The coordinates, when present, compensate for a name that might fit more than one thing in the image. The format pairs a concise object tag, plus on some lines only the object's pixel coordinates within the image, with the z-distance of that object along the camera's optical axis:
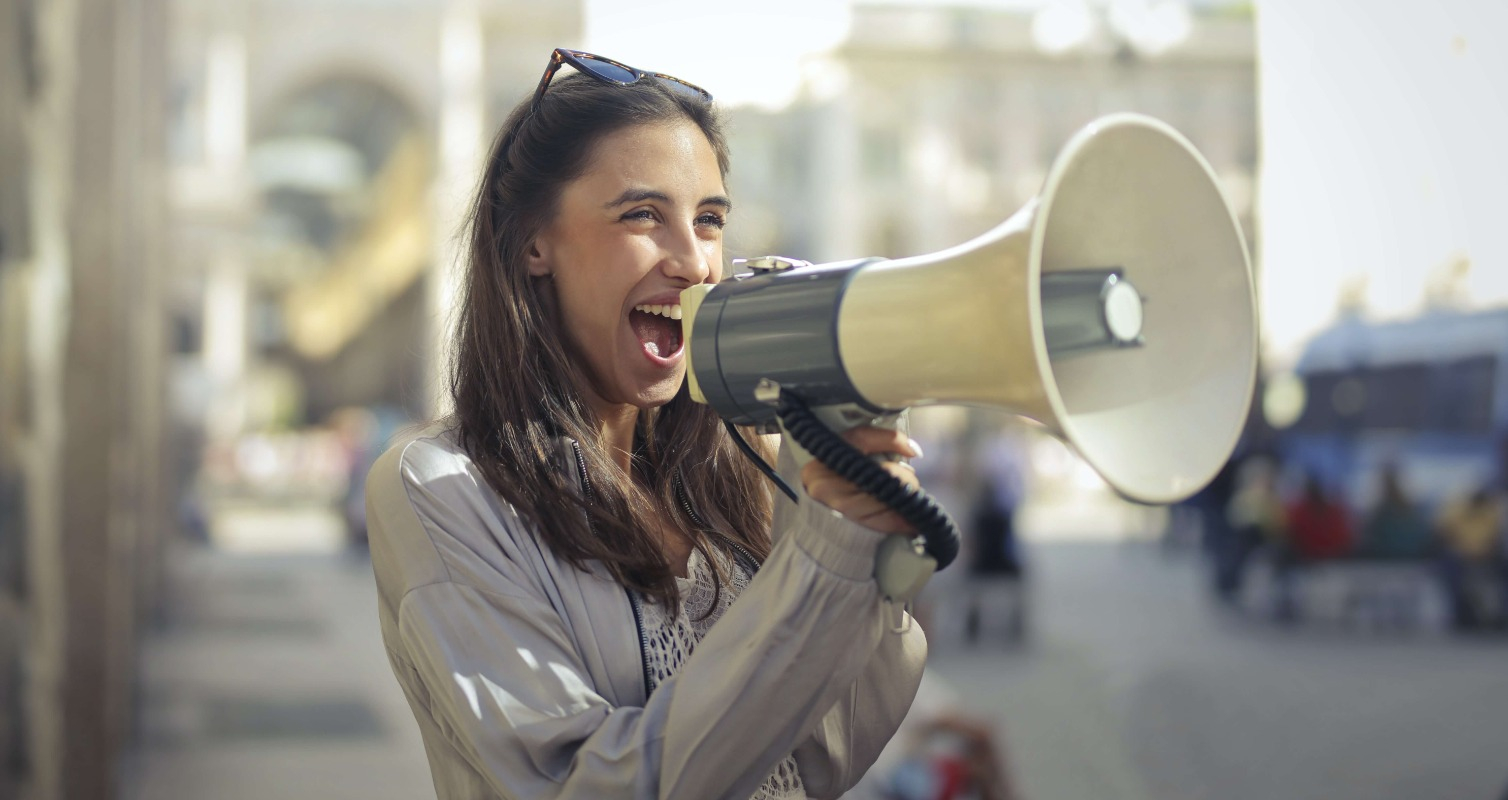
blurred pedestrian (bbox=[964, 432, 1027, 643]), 8.01
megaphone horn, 0.91
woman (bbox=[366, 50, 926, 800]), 0.99
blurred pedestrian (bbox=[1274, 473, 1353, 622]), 6.49
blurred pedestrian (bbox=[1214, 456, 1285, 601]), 7.22
